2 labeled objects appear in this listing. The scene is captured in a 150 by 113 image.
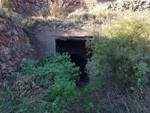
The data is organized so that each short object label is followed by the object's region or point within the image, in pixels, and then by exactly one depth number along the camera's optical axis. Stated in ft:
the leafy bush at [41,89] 12.82
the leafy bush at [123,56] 15.47
